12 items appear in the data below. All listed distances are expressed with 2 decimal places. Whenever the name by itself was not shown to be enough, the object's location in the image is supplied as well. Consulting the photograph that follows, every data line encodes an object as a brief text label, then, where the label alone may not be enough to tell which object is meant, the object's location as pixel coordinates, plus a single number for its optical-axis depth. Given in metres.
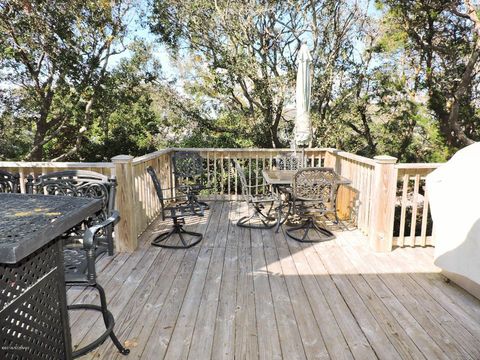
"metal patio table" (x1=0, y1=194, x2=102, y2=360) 1.17
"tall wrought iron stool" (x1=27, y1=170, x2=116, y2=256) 2.55
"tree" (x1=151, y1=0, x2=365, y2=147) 8.35
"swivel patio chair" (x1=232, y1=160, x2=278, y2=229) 4.46
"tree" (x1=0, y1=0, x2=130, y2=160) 8.11
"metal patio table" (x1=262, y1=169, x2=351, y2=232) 4.24
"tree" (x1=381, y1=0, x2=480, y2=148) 8.46
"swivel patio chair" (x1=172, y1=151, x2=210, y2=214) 5.64
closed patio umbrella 4.98
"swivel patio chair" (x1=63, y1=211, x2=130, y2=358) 1.85
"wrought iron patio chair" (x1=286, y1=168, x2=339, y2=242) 3.99
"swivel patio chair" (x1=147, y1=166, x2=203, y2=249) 3.78
